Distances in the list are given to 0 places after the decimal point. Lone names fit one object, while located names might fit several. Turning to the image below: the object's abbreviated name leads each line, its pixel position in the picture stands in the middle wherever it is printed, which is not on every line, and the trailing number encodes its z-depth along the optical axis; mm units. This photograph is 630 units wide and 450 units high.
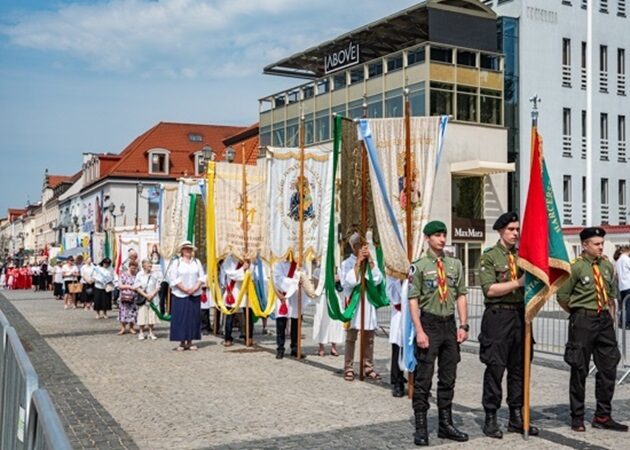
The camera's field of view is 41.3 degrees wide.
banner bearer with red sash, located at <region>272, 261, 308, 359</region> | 13508
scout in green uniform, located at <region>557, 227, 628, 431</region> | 7926
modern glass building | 37344
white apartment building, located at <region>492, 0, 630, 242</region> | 41344
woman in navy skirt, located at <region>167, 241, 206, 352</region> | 14758
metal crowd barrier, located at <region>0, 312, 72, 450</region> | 2941
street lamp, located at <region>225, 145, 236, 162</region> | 18984
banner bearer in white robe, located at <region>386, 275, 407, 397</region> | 9805
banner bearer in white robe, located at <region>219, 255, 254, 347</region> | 15445
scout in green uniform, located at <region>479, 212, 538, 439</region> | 7652
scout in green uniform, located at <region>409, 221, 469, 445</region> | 7410
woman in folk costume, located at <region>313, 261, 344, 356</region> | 13158
